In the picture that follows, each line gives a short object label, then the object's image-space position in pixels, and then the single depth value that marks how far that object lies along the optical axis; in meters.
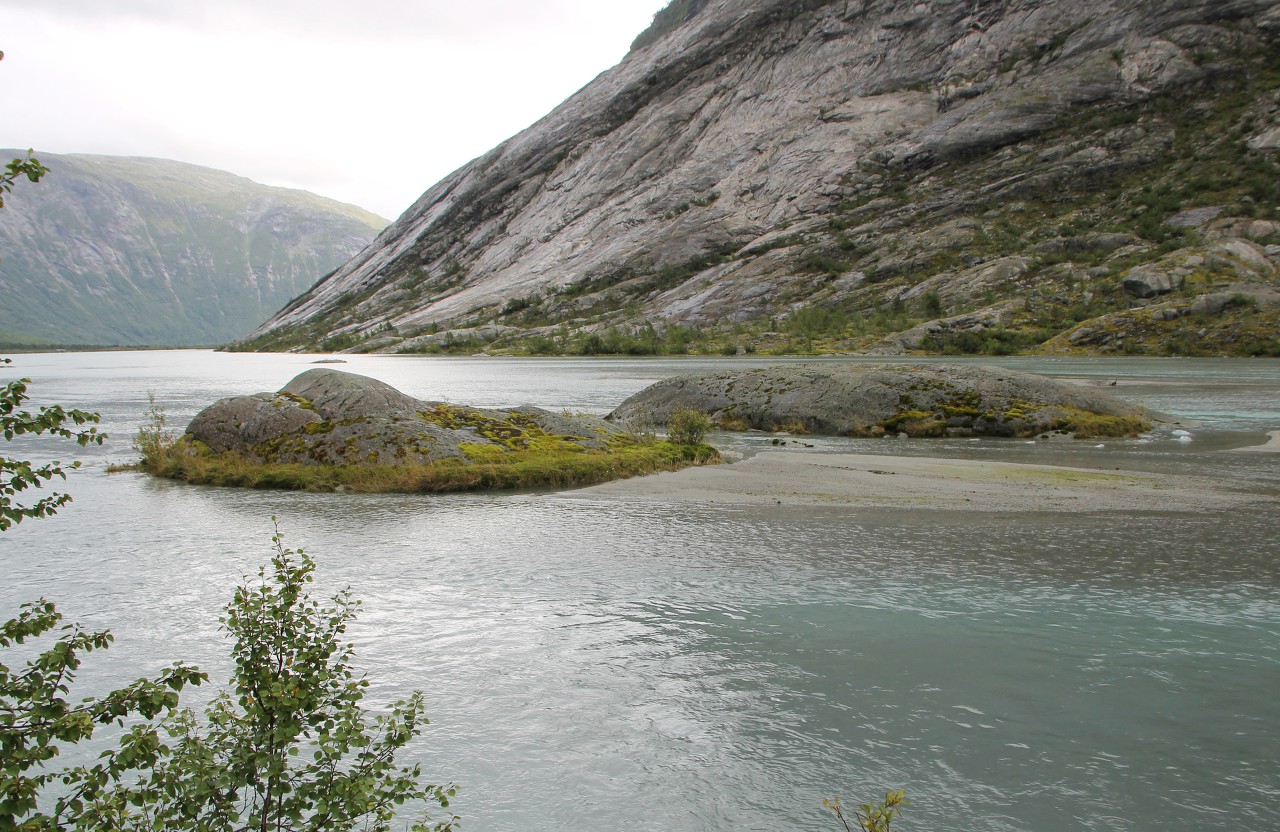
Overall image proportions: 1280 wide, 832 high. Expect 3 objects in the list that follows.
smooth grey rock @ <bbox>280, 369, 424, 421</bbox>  28.08
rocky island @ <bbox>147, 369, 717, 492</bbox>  24.89
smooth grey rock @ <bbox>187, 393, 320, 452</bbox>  27.55
